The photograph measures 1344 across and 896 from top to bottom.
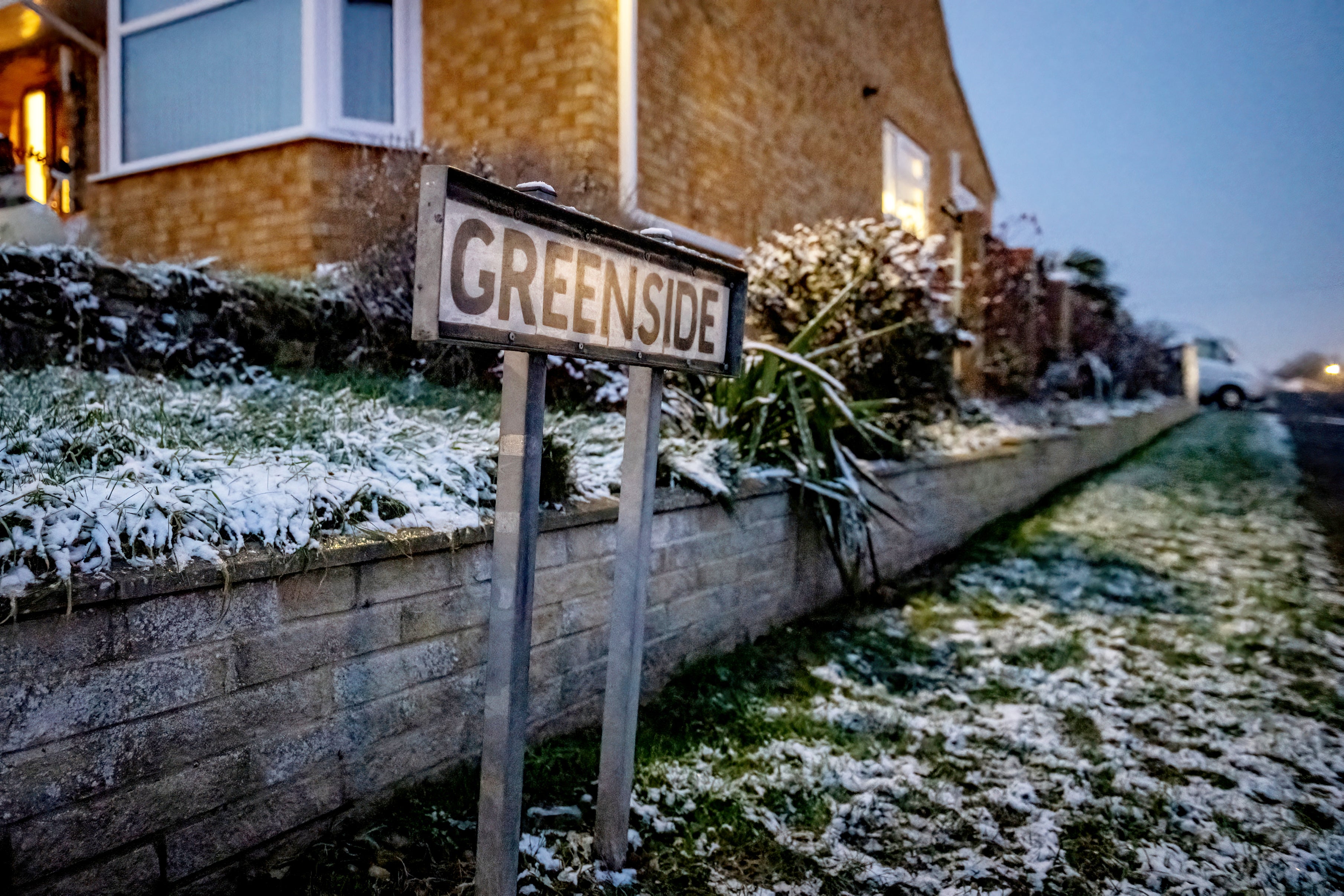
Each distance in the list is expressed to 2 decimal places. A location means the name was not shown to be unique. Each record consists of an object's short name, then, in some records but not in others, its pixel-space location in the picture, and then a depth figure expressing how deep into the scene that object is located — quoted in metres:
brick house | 6.64
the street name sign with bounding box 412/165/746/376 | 1.48
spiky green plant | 4.09
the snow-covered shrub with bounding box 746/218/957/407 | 5.42
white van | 23.19
